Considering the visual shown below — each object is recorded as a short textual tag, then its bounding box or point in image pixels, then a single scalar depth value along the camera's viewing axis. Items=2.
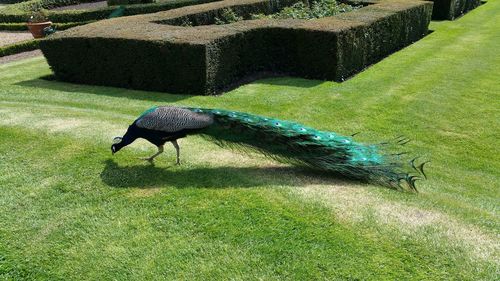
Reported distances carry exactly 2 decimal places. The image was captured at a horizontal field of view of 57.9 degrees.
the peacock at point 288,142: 6.35
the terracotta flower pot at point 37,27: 22.58
